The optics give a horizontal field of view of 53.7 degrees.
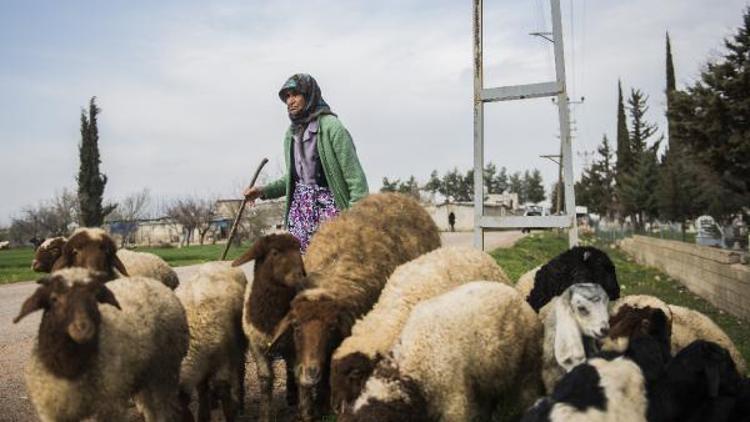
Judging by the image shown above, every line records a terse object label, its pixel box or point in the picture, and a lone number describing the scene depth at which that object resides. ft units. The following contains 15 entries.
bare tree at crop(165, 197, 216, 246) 229.86
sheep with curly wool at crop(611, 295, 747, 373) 19.79
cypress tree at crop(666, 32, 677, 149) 193.47
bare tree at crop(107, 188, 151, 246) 246.27
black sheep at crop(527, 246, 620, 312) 20.17
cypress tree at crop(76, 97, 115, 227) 175.73
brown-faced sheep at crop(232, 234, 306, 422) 20.74
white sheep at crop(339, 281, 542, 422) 15.92
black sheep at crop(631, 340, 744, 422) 14.21
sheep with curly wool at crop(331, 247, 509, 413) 16.70
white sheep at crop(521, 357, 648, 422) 12.92
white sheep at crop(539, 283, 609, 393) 15.71
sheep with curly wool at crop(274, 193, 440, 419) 18.30
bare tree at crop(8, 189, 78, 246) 239.09
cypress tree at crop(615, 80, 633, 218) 245.63
